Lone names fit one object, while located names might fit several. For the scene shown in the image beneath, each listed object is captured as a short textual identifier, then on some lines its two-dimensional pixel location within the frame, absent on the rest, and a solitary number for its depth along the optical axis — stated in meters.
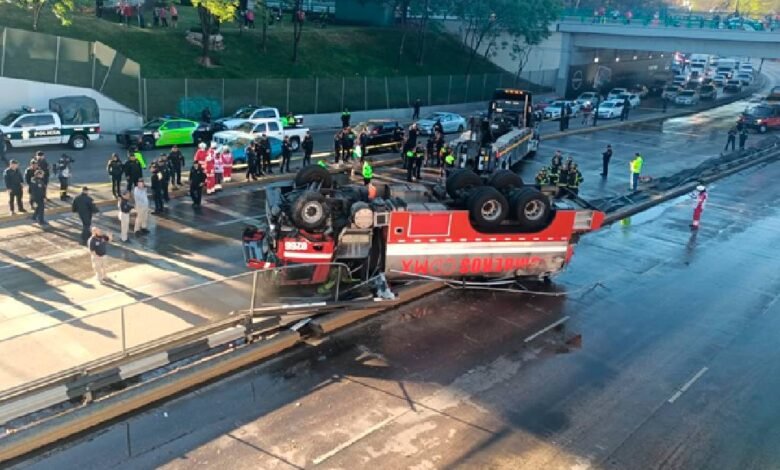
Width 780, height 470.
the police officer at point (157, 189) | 18.61
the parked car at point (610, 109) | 46.44
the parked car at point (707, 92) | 59.84
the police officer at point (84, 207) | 15.73
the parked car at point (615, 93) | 51.09
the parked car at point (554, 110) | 45.12
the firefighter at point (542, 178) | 20.81
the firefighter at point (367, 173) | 21.59
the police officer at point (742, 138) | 35.19
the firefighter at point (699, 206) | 20.45
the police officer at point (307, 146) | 25.14
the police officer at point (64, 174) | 19.33
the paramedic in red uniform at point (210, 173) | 20.98
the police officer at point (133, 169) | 19.31
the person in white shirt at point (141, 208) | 16.72
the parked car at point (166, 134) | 27.56
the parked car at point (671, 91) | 58.02
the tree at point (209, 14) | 32.00
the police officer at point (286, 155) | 24.41
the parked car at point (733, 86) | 68.94
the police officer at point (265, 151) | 23.48
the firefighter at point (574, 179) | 21.22
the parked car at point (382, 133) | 29.53
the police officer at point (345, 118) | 32.39
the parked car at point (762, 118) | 43.31
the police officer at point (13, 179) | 17.34
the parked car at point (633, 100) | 52.70
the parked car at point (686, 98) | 56.28
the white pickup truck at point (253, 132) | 25.59
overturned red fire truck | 12.60
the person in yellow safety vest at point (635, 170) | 24.30
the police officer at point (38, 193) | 16.95
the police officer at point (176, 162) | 21.00
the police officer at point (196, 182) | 19.33
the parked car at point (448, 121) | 36.34
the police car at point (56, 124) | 25.62
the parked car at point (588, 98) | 49.64
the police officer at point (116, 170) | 19.30
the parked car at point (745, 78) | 75.35
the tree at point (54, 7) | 30.89
